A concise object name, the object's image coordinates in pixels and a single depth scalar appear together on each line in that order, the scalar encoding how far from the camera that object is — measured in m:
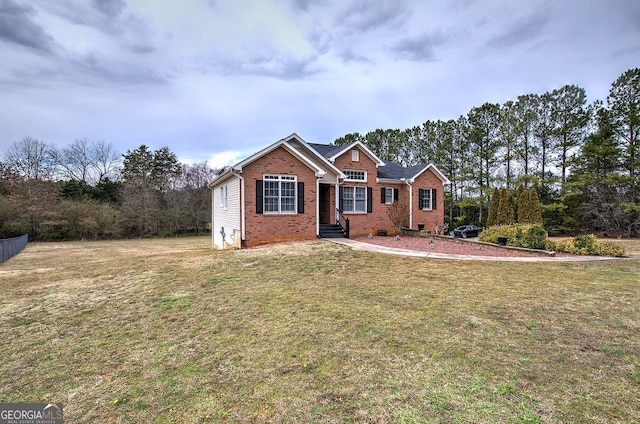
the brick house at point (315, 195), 13.96
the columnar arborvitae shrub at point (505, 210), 23.84
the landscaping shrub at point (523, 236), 12.35
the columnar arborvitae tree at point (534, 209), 21.98
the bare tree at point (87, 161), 37.16
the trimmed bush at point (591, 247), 11.57
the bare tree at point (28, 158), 31.61
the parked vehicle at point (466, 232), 20.32
